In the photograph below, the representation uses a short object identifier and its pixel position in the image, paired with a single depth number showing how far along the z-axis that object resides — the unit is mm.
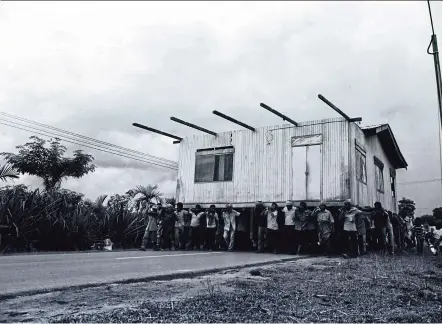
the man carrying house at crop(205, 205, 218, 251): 14375
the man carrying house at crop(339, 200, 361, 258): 12031
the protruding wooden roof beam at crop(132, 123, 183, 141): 15720
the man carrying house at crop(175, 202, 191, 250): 14461
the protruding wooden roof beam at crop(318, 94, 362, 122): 12641
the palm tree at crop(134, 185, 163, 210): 30198
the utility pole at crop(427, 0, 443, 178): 4816
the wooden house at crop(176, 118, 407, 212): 14234
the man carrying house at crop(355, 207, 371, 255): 12266
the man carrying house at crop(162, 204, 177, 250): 14367
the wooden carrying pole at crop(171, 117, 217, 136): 15422
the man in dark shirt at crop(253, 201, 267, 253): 13780
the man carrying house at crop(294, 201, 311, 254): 12720
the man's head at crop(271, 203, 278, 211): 13486
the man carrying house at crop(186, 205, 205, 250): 14477
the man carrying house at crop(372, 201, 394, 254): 12875
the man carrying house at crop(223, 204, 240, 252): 14080
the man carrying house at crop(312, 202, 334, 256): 12258
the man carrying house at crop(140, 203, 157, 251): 14333
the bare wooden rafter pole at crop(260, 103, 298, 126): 13738
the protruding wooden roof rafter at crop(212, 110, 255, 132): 14473
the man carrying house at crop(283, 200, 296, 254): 13016
